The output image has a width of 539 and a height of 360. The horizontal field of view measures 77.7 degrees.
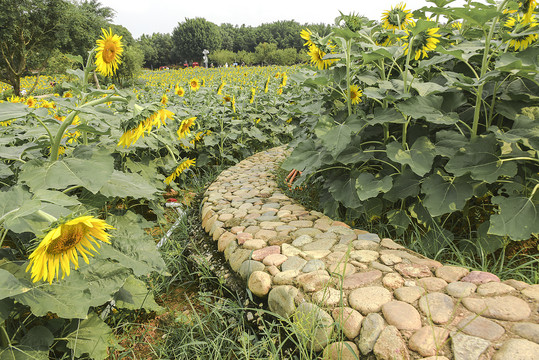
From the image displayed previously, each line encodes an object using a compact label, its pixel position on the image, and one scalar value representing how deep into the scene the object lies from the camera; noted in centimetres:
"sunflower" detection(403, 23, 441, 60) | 183
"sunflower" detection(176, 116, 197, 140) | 293
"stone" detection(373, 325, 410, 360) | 114
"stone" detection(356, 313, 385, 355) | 121
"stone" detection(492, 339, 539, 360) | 102
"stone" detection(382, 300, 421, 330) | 123
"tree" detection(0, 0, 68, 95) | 1534
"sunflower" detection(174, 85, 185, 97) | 566
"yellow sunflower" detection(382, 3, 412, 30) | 238
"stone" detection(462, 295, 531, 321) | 121
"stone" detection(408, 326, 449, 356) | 112
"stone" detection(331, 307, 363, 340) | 128
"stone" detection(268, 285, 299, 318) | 148
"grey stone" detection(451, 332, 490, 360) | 107
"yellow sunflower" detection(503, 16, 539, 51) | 168
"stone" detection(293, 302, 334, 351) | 129
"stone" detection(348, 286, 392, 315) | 135
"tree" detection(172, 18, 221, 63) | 5516
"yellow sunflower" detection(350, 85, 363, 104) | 228
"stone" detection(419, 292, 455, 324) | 124
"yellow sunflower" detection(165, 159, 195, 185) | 276
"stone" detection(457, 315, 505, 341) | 113
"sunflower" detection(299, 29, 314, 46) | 237
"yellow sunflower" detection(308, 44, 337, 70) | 248
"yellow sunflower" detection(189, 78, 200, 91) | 565
